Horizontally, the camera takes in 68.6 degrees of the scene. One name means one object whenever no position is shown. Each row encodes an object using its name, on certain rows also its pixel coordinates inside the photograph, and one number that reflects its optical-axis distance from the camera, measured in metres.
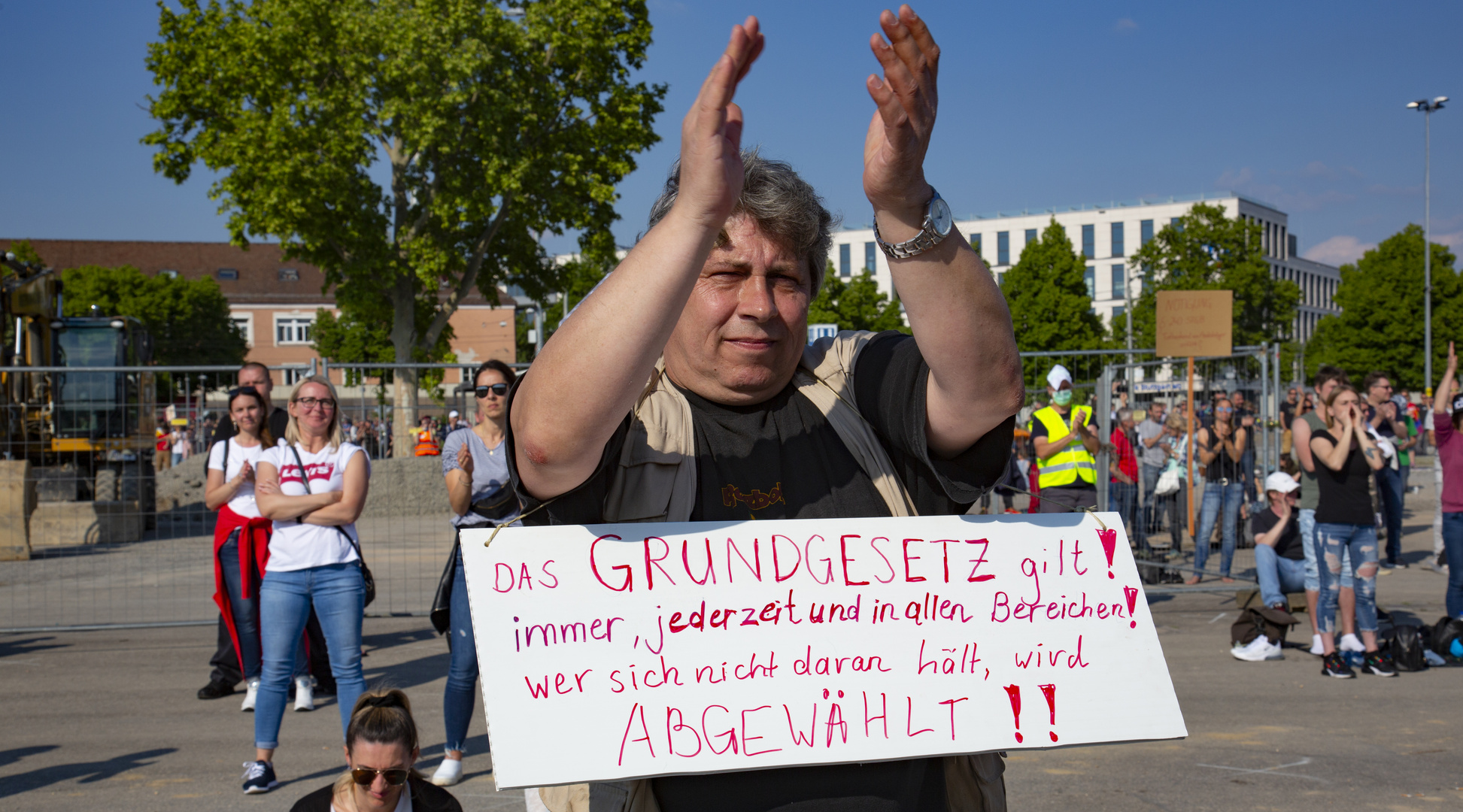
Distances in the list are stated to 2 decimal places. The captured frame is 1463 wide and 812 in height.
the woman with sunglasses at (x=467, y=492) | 4.99
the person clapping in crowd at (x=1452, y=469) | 7.87
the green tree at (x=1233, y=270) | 42.22
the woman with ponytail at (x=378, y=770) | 3.24
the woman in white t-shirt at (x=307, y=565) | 4.86
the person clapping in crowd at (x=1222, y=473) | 10.45
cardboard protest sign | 10.05
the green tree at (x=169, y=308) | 51.56
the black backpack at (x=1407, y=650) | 7.14
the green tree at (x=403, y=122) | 22.73
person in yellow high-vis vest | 9.16
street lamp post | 35.66
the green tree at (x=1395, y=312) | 42.47
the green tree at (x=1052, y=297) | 47.88
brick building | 74.50
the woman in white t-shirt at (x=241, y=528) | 6.12
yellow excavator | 9.20
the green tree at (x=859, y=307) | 50.00
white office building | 84.88
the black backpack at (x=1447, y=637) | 7.27
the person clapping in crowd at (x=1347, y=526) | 7.05
